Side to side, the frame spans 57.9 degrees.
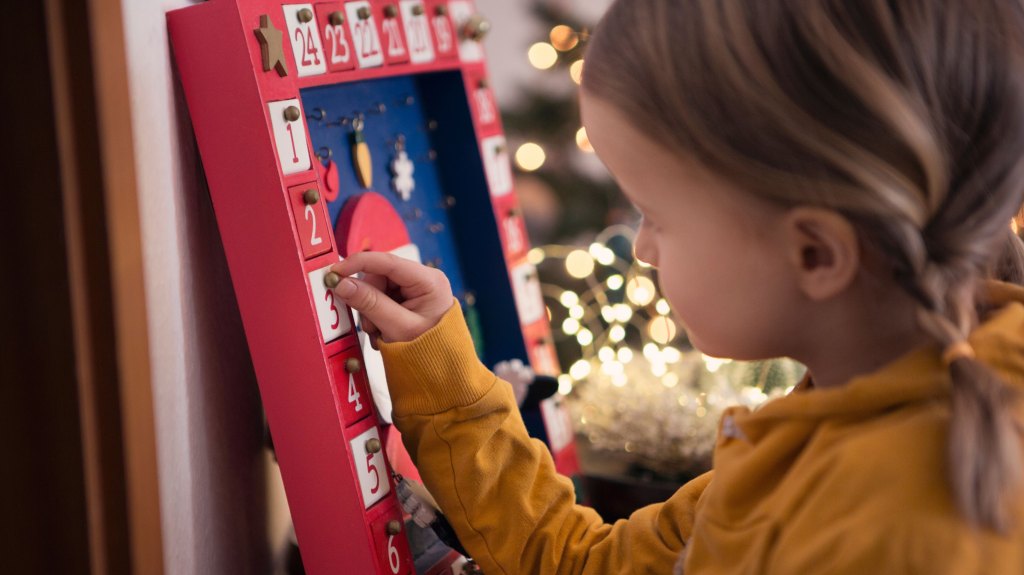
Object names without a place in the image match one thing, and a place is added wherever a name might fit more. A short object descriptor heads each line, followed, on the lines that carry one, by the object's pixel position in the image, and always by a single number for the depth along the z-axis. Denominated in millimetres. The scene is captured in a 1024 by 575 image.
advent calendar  674
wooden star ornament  674
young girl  519
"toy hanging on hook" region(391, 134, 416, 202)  954
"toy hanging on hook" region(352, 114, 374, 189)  859
